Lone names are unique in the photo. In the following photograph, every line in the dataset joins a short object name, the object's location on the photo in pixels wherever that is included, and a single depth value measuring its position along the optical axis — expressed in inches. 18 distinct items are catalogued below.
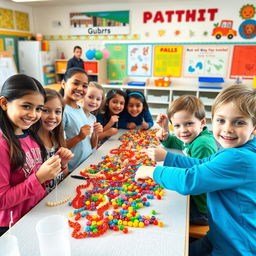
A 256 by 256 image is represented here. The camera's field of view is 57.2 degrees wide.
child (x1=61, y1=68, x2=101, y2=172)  68.5
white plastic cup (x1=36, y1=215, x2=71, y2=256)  26.8
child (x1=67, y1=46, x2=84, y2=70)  186.7
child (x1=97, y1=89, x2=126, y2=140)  81.9
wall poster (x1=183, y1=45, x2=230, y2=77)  178.9
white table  30.7
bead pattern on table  35.6
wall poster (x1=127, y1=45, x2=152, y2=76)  192.1
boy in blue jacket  35.9
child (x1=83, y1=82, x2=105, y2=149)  76.5
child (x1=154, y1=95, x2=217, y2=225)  52.4
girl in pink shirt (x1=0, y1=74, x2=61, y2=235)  38.9
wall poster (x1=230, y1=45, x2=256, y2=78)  172.7
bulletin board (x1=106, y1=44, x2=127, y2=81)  197.0
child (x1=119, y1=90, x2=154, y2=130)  91.5
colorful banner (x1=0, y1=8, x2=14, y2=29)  181.9
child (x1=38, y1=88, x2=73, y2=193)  54.8
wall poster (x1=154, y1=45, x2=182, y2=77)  186.1
